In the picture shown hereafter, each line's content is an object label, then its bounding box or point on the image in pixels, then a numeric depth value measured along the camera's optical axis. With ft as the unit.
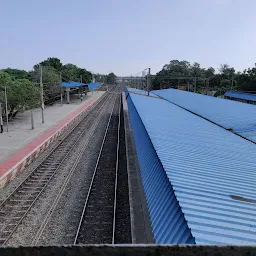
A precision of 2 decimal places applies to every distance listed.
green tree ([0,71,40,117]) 97.35
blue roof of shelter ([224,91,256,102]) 133.04
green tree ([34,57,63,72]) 262.51
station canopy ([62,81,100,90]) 172.14
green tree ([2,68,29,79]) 291.50
